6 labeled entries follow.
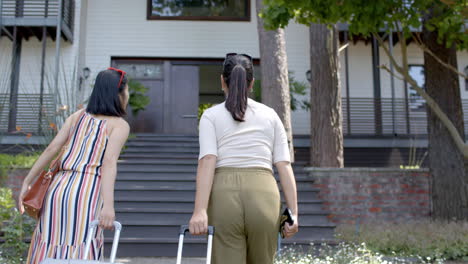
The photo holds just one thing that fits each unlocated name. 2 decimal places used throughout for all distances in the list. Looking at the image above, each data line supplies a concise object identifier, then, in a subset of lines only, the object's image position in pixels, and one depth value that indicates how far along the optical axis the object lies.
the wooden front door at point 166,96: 11.63
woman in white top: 1.97
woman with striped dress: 2.24
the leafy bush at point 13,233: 4.55
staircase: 5.56
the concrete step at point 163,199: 6.64
